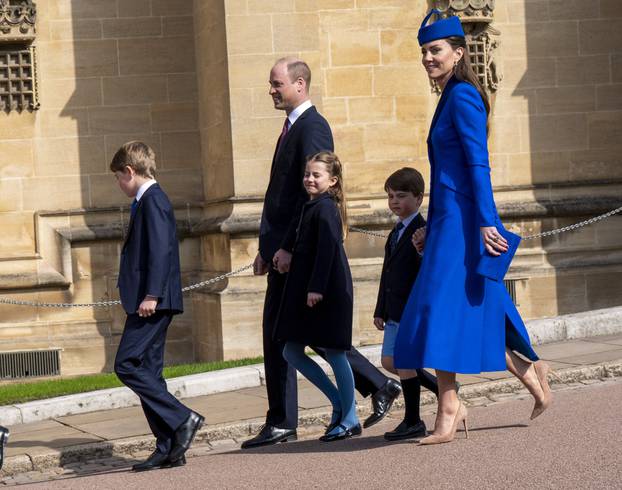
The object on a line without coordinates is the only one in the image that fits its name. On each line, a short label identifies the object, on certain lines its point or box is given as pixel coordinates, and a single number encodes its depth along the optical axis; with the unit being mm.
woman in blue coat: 12234
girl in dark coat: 13375
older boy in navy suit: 12922
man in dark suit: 13703
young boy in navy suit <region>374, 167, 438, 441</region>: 13617
